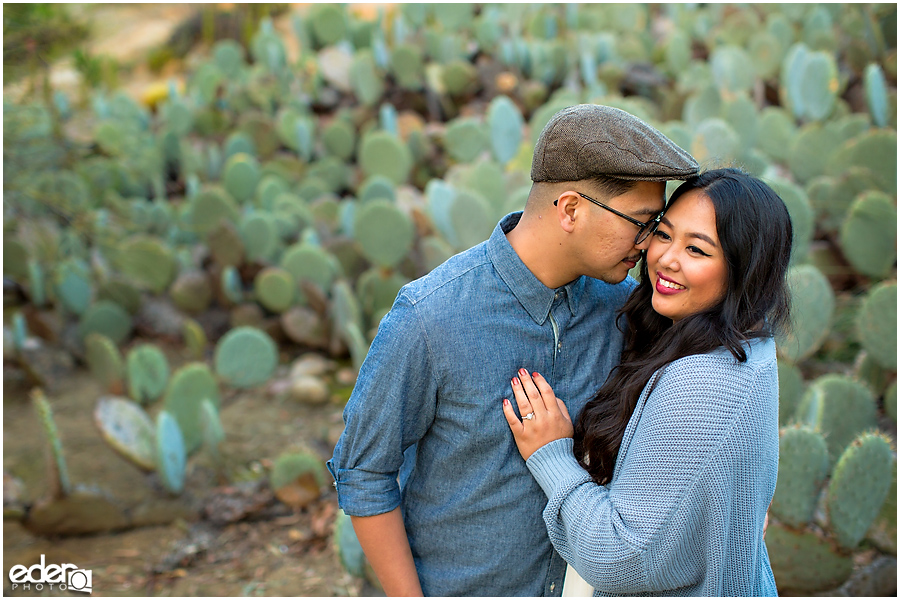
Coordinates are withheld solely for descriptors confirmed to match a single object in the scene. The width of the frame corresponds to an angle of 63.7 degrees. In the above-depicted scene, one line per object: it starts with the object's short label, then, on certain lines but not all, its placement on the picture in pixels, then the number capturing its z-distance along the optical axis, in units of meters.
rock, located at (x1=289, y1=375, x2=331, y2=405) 4.49
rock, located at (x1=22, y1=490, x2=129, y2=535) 3.22
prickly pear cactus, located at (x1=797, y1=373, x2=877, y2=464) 2.81
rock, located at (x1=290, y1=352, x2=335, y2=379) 4.77
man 1.37
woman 1.20
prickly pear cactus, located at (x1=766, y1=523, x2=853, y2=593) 2.43
